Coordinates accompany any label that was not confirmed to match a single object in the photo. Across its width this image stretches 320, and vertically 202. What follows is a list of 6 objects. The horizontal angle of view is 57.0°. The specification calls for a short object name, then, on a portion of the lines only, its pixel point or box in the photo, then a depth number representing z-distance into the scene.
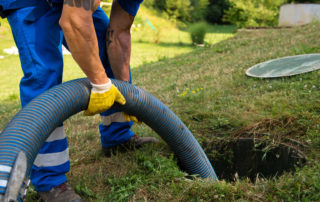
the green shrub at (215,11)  22.25
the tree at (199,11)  20.19
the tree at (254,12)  13.80
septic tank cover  3.61
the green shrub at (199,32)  12.41
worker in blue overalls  1.68
